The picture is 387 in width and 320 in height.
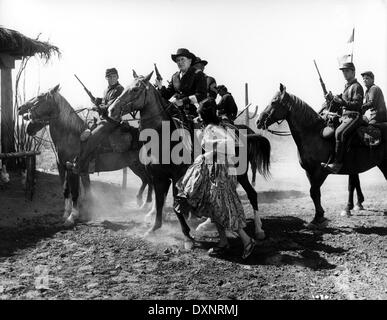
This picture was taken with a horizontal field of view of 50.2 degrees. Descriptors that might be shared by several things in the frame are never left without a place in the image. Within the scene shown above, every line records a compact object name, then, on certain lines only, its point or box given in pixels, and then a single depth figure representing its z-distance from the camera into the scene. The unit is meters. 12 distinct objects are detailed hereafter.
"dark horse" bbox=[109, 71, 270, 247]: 6.71
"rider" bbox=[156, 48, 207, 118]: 7.50
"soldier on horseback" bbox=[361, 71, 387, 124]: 8.23
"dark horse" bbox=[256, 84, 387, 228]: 7.86
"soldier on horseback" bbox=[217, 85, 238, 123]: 8.61
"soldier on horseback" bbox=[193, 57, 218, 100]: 7.83
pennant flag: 7.89
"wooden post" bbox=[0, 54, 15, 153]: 11.41
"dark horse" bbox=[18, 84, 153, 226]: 8.21
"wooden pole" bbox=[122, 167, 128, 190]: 11.82
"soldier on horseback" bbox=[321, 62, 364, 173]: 7.65
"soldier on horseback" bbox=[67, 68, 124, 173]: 8.17
